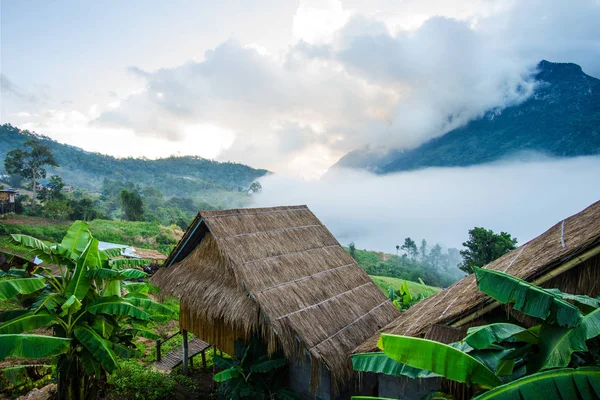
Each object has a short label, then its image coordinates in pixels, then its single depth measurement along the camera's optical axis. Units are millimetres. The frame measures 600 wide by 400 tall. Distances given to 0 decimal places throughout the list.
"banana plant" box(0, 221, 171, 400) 4430
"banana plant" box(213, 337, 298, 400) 5418
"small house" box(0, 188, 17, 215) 28719
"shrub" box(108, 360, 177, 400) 6624
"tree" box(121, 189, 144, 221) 35000
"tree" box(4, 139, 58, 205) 34000
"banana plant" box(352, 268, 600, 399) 2025
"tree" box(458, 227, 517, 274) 21078
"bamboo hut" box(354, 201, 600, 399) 3012
